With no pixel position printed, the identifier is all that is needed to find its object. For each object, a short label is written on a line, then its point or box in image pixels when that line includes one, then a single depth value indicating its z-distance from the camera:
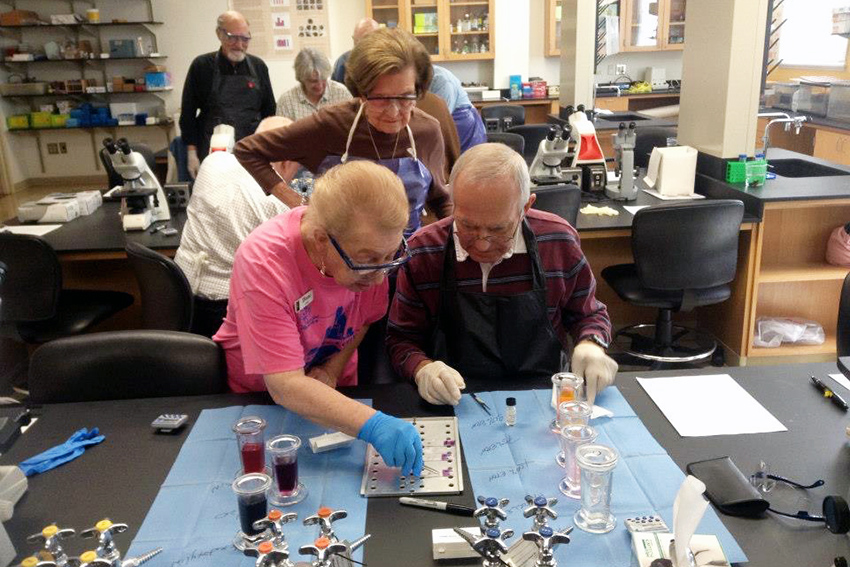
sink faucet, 3.52
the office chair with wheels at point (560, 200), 2.88
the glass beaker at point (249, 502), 1.07
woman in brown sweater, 2.13
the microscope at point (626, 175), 3.39
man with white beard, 4.52
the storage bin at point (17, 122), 7.48
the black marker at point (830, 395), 1.44
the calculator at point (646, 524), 1.07
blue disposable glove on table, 1.31
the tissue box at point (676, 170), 3.40
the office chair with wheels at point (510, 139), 4.34
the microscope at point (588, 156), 3.56
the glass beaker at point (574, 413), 1.33
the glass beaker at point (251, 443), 1.25
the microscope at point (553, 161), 3.38
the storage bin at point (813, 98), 5.75
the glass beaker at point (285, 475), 1.19
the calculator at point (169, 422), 1.42
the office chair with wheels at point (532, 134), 5.04
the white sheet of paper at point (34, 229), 3.13
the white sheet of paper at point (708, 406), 1.38
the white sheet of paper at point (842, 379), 1.54
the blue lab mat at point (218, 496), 1.08
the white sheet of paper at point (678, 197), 3.39
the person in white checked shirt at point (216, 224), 2.25
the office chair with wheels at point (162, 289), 2.18
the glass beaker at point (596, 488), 1.09
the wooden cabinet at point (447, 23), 7.09
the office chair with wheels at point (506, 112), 6.12
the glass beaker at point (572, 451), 1.19
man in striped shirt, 1.67
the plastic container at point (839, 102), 5.43
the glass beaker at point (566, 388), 1.42
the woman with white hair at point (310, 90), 3.94
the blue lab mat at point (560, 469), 1.07
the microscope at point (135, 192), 3.12
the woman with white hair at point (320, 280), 1.29
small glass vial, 1.42
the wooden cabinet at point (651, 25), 7.32
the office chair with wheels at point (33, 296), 2.64
